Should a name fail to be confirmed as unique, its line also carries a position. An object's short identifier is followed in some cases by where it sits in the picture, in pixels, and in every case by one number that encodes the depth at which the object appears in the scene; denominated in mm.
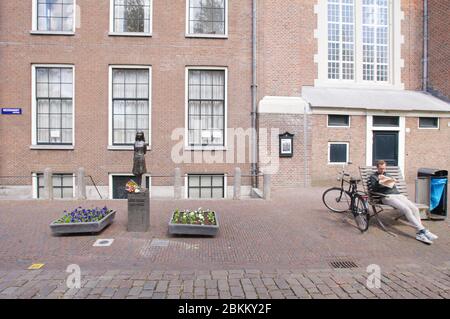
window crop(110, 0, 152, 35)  12359
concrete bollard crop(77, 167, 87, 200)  10002
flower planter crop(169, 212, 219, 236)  5777
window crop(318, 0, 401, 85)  15484
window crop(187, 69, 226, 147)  12586
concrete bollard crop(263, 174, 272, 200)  9828
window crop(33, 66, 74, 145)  12148
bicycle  6332
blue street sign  11828
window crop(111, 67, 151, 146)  12359
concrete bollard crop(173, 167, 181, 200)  10023
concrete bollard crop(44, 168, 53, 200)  9727
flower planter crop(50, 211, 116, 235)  5746
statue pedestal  6215
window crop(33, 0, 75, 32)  12219
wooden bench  6410
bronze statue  8227
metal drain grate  4589
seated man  5738
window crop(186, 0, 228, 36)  12617
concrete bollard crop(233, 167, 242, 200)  10133
